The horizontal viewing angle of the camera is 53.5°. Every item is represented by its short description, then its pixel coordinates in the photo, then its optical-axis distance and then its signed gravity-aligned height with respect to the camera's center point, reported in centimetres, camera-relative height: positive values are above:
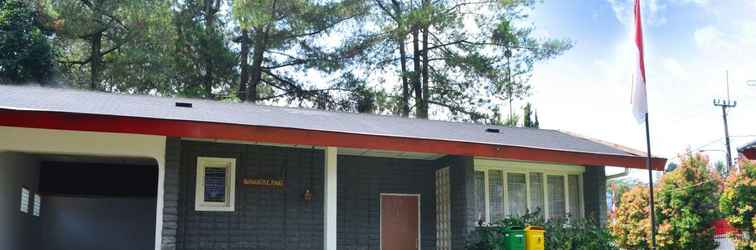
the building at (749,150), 1068 +101
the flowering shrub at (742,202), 1720 +43
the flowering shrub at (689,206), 1836 +37
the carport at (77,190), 1031 +53
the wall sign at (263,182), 1212 +61
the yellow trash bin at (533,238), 1247 -29
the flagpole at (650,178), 1027 +59
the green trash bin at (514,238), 1232 -29
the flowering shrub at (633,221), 1948 -1
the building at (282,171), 1034 +87
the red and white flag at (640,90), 1093 +190
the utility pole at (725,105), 3663 +574
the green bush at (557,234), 1271 -23
